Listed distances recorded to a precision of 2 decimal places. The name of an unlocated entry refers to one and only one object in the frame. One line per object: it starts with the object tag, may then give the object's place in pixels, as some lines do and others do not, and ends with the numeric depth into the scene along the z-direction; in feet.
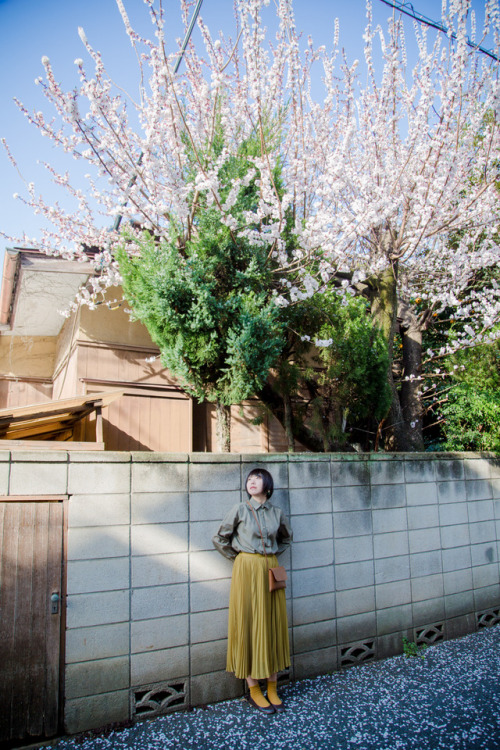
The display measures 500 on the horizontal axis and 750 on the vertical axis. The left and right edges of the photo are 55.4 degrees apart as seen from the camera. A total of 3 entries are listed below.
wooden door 9.66
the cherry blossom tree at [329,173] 16.12
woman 11.12
